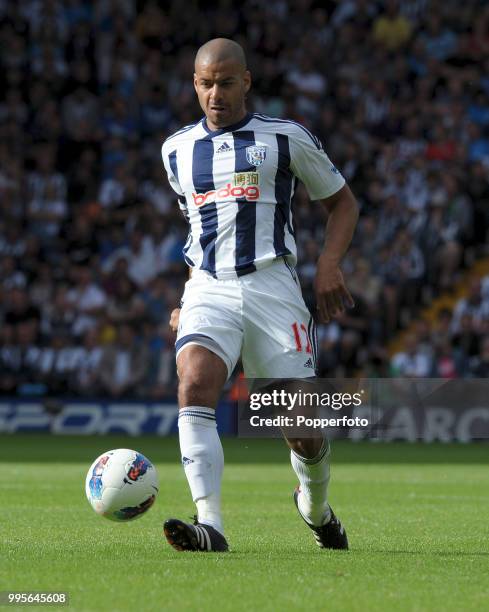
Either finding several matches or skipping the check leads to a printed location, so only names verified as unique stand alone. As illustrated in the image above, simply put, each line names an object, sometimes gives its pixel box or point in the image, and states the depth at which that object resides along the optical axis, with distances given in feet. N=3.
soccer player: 39.14
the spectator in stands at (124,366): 128.06
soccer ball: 41.52
